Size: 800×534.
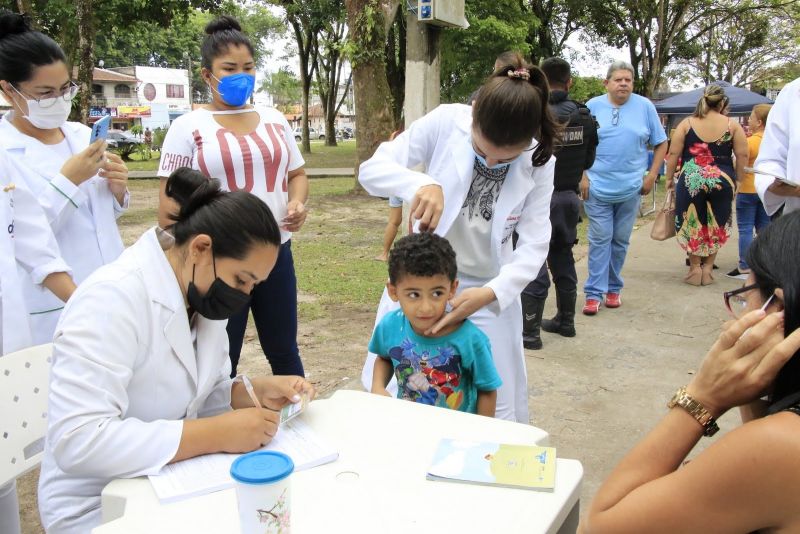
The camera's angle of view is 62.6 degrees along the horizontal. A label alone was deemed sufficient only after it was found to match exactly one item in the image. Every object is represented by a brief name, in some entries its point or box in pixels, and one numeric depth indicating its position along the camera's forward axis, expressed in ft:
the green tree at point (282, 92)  133.08
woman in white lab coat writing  4.72
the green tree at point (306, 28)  66.18
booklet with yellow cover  4.72
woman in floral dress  19.54
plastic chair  5.90
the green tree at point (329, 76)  89.94
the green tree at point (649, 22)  61.16
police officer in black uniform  14.94
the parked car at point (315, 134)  232.04
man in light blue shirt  17.20
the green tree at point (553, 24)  69.82
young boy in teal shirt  7.13
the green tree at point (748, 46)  78.98
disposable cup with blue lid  3.72
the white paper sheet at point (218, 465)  4.57
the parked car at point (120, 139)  89.03
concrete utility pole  19.61
